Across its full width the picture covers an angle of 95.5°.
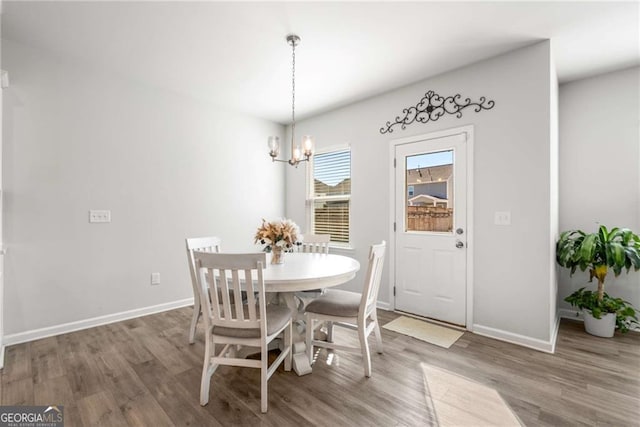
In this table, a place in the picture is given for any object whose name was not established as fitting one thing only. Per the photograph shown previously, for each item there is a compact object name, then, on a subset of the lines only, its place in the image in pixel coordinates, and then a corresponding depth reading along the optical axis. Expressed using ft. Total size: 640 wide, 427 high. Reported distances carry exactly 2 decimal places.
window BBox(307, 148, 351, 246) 13.76
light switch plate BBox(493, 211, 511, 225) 9.11
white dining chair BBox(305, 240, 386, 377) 6.91
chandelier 8.36
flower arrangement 7.94
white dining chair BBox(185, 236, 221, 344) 8.33
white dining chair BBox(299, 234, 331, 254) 10.93
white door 10.09
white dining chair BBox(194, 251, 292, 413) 5.61
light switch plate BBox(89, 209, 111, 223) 10.11
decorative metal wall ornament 9.70
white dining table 6.33
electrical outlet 11.51
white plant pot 9.12
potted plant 8.61
